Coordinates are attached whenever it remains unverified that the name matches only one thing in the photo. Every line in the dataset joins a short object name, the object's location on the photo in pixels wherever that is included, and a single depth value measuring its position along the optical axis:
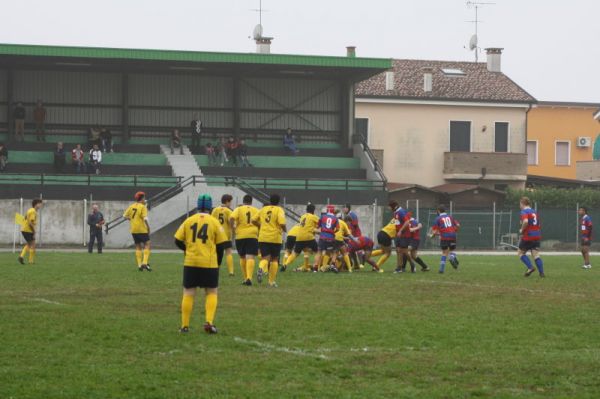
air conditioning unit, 88.56
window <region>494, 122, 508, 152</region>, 76.56
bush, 66.62
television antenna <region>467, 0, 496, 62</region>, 87.06
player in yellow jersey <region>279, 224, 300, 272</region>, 31.94
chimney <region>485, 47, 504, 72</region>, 83.56
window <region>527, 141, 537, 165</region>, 88.44
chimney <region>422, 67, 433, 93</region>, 77.06
